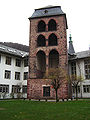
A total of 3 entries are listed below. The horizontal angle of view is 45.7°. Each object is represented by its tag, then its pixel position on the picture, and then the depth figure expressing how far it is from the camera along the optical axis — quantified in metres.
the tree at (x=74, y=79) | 20.06
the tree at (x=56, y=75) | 15.64
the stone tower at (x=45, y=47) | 20.99
